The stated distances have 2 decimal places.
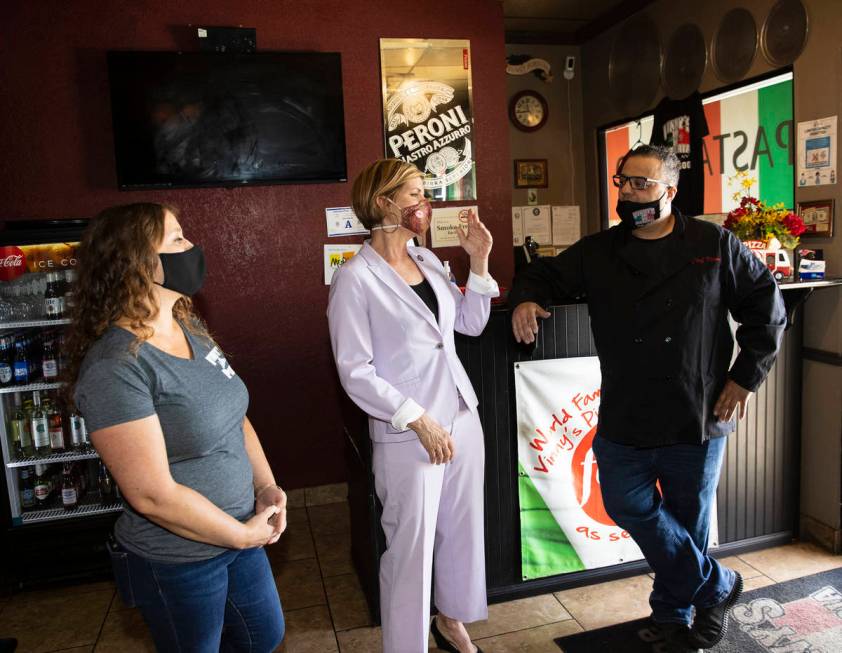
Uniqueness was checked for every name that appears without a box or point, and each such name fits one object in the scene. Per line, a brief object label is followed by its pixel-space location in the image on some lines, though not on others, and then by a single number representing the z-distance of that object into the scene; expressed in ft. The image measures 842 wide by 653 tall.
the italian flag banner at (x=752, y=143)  12.83
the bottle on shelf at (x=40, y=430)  10.15
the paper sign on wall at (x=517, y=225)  19.17
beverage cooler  9.95
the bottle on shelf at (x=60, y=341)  10.26
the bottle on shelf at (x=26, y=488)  10.43
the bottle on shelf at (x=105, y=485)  10.77
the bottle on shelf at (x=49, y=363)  10.25
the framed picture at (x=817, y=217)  9.76
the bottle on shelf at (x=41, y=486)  10.37
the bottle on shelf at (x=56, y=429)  10.27
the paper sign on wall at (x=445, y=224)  12.70
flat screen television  10.98
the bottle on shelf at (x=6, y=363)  9.95
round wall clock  19.13
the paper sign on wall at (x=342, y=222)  12.26
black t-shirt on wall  14.83
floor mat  7.73
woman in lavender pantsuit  6.49
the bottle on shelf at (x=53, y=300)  10.03
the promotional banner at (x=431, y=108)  12.25
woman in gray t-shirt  4.27
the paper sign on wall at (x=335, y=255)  12.32
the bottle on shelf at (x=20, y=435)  10.26
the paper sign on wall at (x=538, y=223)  19.30
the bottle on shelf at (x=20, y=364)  10.00
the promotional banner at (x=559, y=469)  8.73
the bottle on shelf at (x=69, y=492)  10.42
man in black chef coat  6.95
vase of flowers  9.48
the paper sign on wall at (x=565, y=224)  19.56
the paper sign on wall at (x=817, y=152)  9.70
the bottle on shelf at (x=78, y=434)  10.37
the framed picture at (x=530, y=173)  19.21
